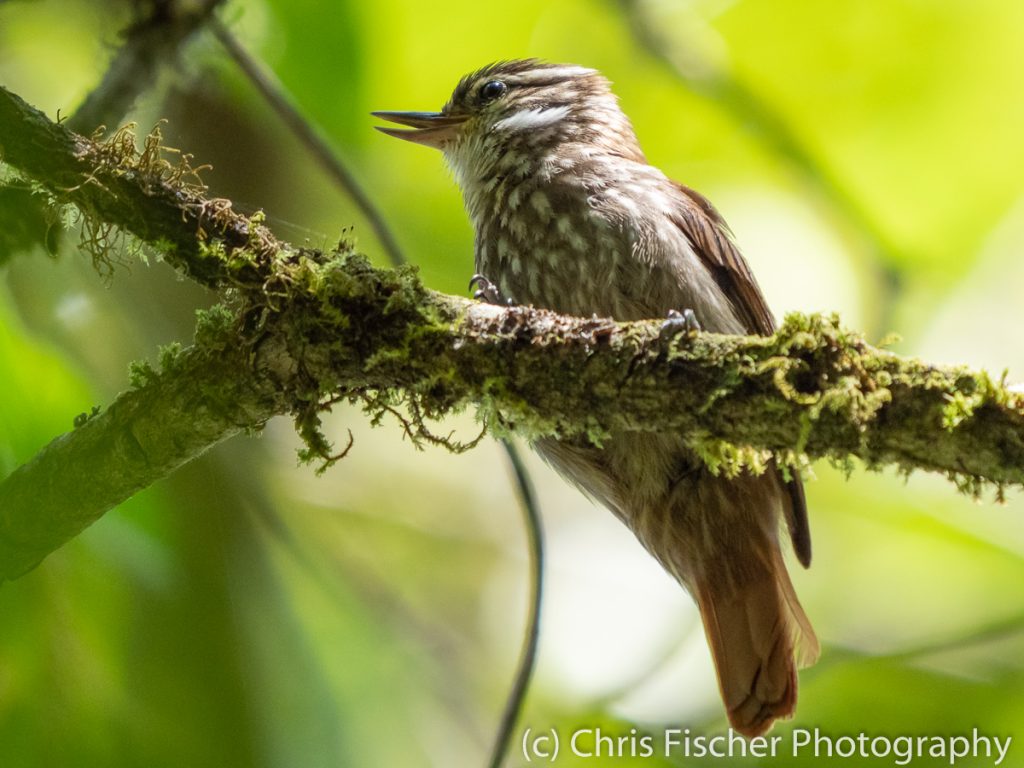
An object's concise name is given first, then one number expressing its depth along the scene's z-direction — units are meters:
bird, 5.46
